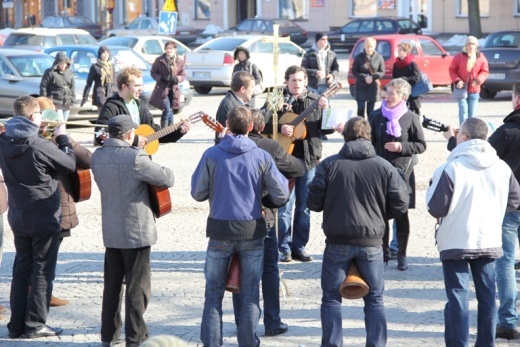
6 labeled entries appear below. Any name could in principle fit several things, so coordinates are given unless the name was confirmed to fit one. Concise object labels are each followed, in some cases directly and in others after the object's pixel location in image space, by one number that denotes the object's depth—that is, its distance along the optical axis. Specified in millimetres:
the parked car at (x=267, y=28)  46562
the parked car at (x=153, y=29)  47594
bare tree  41500
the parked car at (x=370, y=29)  43312
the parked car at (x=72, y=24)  52656
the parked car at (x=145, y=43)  28625
